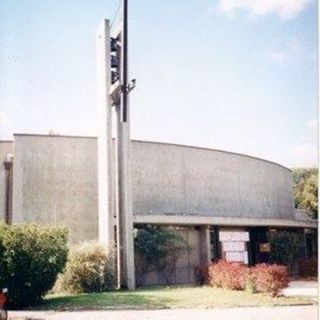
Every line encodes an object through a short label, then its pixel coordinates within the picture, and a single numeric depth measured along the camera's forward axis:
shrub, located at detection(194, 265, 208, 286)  21.56
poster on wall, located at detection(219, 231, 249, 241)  24.56
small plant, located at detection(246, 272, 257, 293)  16.14
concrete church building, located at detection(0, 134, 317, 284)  21.88
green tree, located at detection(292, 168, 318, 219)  30.78
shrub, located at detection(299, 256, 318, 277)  26.86
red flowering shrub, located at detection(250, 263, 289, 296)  15.22
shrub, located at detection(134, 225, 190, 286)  22.11
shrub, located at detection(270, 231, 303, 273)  27.20
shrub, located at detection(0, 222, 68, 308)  14.53
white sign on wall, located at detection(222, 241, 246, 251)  23.62
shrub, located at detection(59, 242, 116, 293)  18.14
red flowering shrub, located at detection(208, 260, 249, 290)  17.31
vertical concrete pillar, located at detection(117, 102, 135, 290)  19.48
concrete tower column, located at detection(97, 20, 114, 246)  20.14
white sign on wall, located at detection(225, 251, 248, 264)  22.69
